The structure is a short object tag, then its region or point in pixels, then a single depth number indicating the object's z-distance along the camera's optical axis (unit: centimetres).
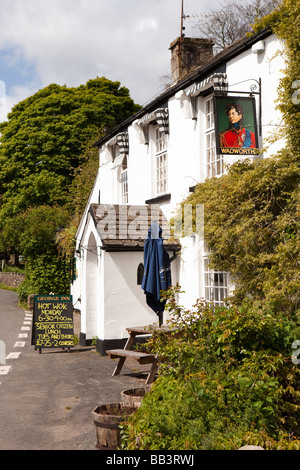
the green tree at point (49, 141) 3334
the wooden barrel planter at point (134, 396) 636
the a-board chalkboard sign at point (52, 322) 1334
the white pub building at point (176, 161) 960
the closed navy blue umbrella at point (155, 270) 1020
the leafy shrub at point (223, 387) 481
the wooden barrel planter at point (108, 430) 580
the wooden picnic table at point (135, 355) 908
